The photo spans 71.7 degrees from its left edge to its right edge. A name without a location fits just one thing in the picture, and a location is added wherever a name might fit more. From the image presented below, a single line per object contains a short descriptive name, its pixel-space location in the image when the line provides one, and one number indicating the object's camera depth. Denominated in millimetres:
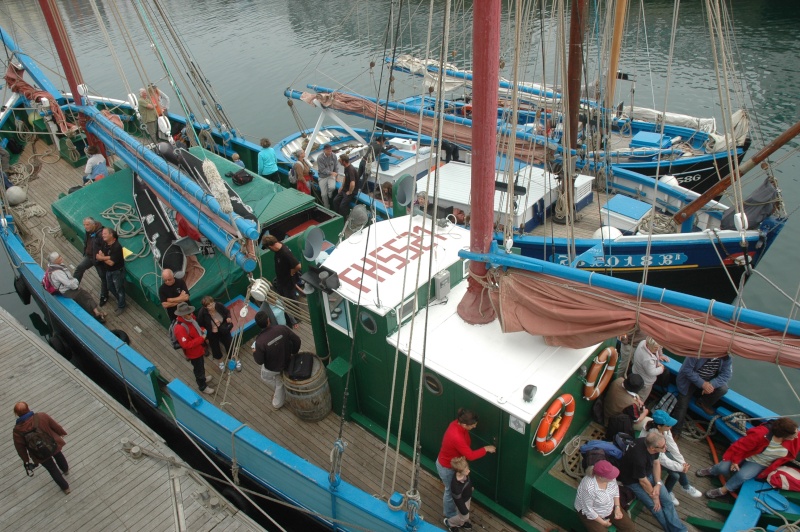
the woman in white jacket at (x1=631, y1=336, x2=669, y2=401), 6547
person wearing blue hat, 5812
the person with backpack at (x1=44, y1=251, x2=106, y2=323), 9059
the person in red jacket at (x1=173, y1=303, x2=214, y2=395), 7505
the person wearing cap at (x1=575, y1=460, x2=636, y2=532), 5227
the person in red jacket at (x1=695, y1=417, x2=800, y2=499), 5711
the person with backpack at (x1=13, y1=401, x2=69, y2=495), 6473
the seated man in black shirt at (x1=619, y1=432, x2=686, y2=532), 5578
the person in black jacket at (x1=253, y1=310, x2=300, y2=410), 6840
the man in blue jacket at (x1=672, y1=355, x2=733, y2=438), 6859
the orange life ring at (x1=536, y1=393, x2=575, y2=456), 5496
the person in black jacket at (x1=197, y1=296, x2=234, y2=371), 7773
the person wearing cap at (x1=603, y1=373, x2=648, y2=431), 6171
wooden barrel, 7180
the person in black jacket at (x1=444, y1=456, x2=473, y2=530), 5492
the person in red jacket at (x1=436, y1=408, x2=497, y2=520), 5441
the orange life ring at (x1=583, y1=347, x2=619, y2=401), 6082
